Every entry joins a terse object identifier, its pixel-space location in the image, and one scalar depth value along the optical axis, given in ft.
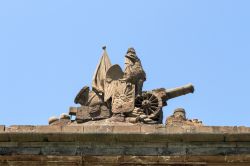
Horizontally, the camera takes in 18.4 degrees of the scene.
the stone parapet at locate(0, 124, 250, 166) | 58.49
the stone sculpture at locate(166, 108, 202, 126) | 61.72
